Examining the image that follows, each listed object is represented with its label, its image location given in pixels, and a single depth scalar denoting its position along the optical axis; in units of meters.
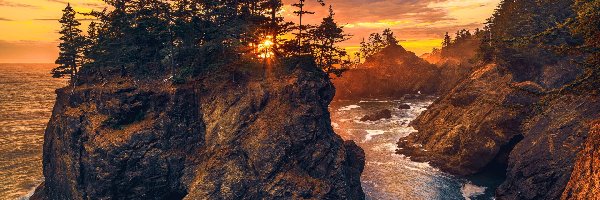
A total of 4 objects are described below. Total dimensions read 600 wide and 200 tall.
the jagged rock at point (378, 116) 95.12
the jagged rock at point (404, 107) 109.62
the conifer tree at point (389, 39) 158.88
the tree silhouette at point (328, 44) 57.25
